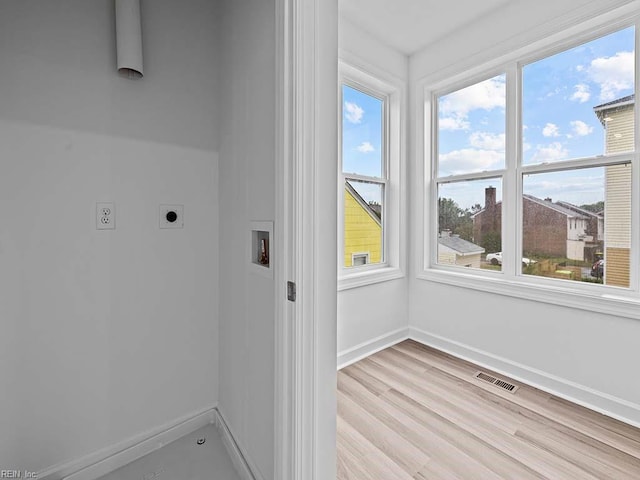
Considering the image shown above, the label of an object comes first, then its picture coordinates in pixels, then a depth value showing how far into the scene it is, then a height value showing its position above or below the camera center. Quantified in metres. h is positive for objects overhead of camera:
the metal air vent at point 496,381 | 2.04 -1.10
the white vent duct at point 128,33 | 1.25 +0.89
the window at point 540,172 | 1.83 +0.45
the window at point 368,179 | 2.43 +0.50
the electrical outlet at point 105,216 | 1.30 +0.09
